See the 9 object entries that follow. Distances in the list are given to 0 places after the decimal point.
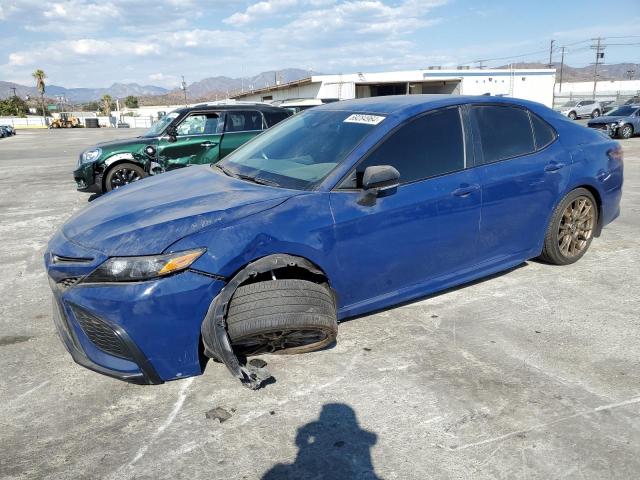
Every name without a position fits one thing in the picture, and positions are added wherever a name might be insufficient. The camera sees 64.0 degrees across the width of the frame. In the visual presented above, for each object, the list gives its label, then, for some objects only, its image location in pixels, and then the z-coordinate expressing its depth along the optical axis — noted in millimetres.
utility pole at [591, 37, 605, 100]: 70775
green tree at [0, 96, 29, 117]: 96875
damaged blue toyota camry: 2748
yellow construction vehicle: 74250
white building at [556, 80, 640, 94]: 88125
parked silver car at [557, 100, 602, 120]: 39969
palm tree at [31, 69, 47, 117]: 102156
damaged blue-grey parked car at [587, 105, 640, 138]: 21125
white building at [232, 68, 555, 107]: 43281
